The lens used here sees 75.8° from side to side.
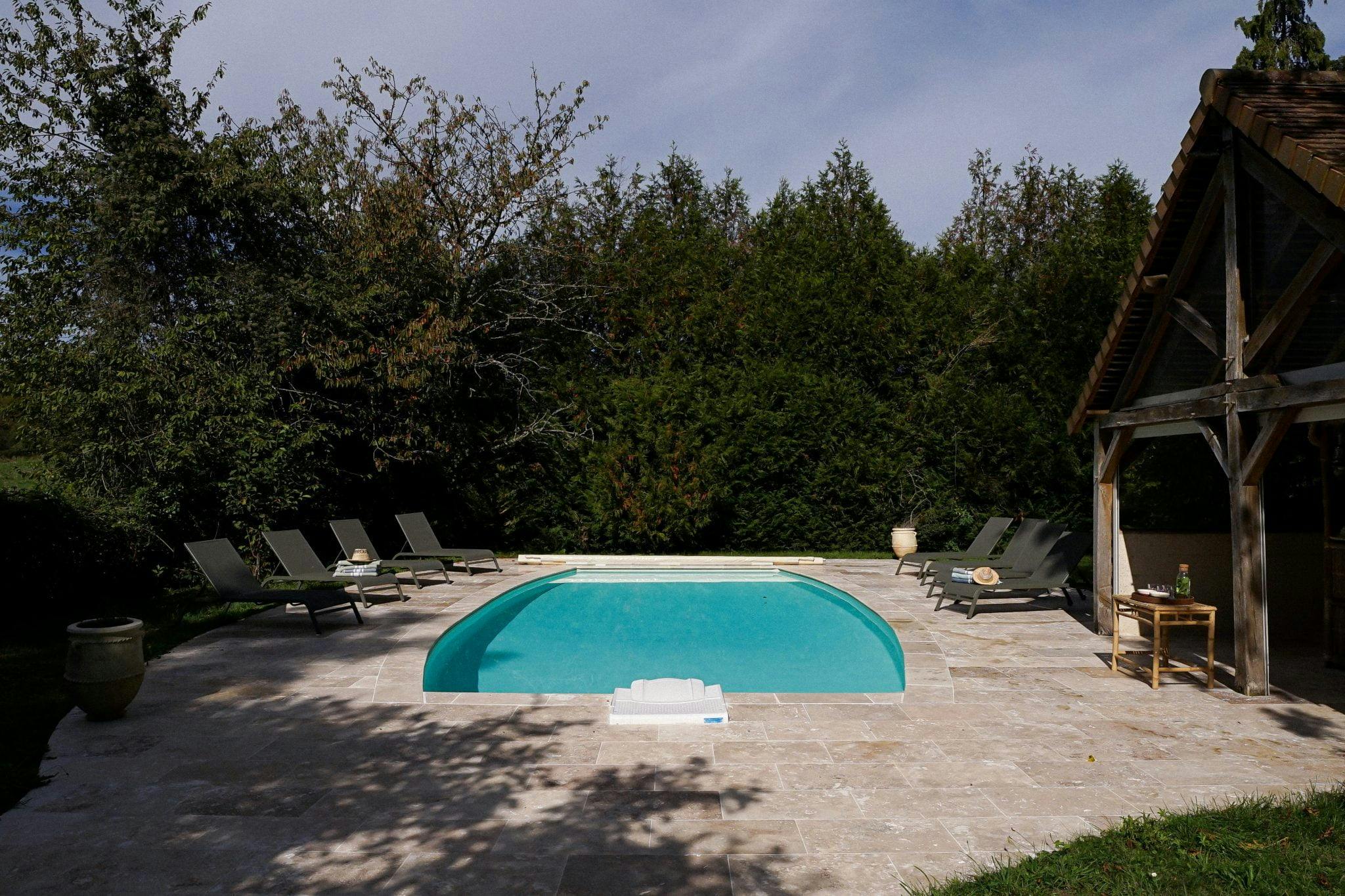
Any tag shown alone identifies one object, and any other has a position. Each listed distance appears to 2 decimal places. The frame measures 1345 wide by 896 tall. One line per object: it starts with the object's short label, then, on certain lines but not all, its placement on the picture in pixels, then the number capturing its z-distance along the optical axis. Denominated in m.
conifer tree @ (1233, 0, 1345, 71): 15.99
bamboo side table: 6.75
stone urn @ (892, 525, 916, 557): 14.86
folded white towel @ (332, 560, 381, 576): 10.62
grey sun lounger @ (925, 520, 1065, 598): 10.51
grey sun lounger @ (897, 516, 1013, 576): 12.38
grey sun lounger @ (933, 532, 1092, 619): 9.98
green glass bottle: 6.92
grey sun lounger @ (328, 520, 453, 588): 11.99
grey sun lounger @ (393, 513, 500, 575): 13.37
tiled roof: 5.54
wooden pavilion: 5.94
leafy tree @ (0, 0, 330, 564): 11.32
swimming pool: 8.62
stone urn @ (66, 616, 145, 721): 5.81
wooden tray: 6.86
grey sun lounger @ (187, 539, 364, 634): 8.95
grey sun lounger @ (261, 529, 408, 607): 10.25
